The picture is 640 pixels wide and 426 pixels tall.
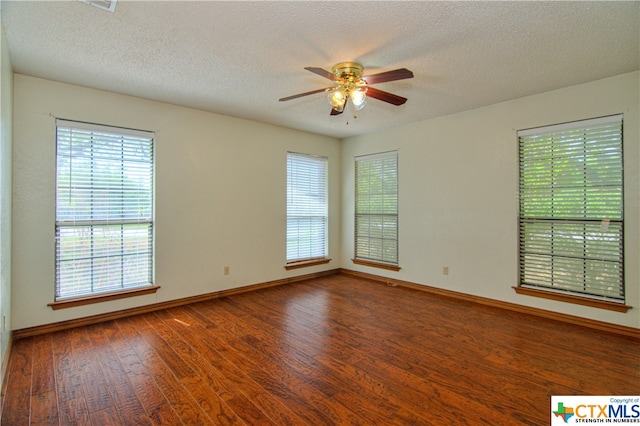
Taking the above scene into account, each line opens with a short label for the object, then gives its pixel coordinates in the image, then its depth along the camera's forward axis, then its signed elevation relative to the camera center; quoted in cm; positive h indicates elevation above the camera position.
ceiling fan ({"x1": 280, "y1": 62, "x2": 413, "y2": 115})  272 +111
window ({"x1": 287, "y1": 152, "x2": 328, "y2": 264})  529 +7
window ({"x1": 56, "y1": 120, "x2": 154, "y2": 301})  325 +1
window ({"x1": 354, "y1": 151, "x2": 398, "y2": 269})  516 +6
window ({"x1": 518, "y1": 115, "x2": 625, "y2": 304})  315 +4
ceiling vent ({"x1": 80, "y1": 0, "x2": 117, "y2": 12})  194 +130
